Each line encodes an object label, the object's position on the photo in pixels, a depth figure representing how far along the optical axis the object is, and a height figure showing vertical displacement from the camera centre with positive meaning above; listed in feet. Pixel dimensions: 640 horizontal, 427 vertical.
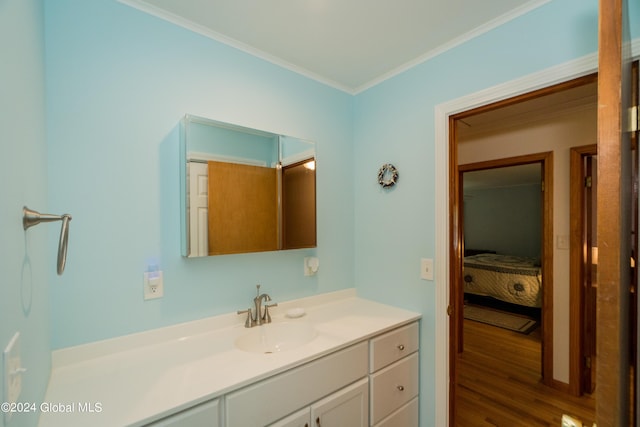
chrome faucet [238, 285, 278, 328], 5.03 -1.79
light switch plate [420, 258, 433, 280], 5.44 -1.09
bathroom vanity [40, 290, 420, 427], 3.02 -1.98
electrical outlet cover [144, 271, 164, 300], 4.28 -1.08
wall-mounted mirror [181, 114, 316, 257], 4.56 +0.39
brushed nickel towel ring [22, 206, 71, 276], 2.37 -0.07
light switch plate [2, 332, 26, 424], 1.77 -1.04
